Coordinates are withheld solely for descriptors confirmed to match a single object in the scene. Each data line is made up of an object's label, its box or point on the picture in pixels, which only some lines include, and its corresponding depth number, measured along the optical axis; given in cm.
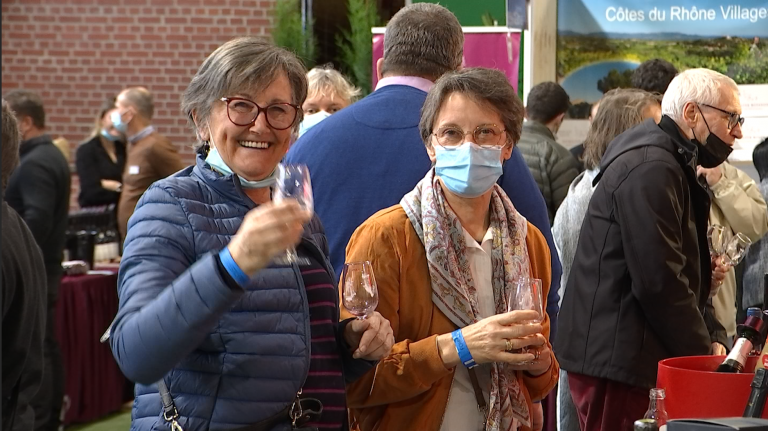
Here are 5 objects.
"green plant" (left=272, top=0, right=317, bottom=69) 851
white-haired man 302
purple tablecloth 579
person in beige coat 439
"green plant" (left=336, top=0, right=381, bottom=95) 833
